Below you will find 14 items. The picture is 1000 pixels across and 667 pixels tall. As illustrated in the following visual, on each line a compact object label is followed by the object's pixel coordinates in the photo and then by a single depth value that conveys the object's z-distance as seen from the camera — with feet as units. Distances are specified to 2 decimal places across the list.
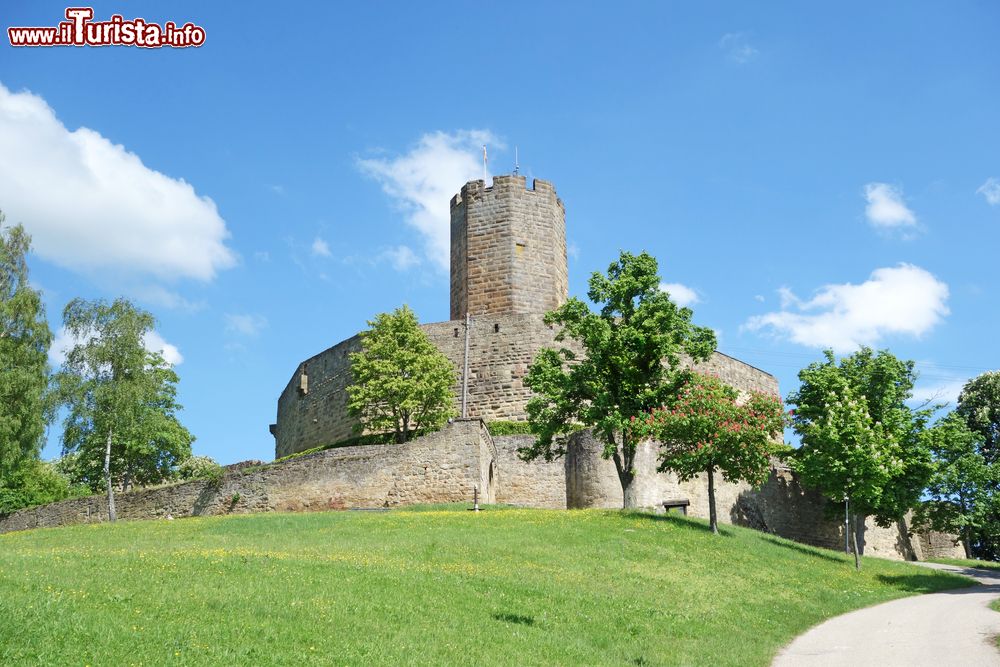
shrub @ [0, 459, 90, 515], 160.66
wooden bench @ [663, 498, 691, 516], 108.88
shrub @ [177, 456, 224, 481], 158.61
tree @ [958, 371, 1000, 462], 148.46
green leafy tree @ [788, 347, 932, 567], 101.40
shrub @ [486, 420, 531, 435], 132.52
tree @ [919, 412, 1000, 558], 119.96
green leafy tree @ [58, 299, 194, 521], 117.70
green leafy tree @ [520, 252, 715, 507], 99.09
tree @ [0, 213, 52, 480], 101.19
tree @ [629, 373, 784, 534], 92.22
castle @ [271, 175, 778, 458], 148.56
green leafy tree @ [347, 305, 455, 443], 132.87
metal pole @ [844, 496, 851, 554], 112.89
